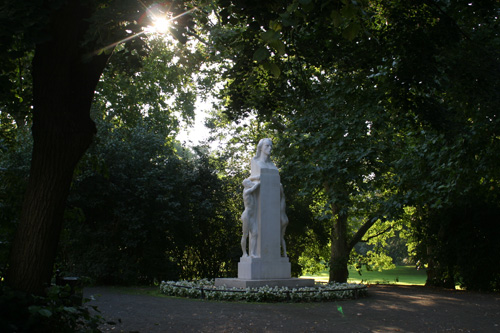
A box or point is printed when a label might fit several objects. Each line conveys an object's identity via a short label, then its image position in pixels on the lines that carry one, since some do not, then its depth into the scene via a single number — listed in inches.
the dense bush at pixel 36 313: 163.8
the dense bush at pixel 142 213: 626.5
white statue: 502.3
